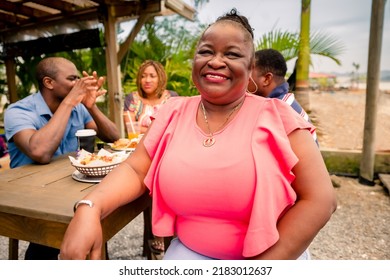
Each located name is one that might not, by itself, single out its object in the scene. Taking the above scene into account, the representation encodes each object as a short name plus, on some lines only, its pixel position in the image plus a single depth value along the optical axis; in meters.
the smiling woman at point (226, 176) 1.00
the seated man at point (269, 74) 2.47
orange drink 2.43
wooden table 1.19
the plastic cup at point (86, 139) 2.00
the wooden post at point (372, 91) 3.72
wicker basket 1.51
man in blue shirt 1.86
